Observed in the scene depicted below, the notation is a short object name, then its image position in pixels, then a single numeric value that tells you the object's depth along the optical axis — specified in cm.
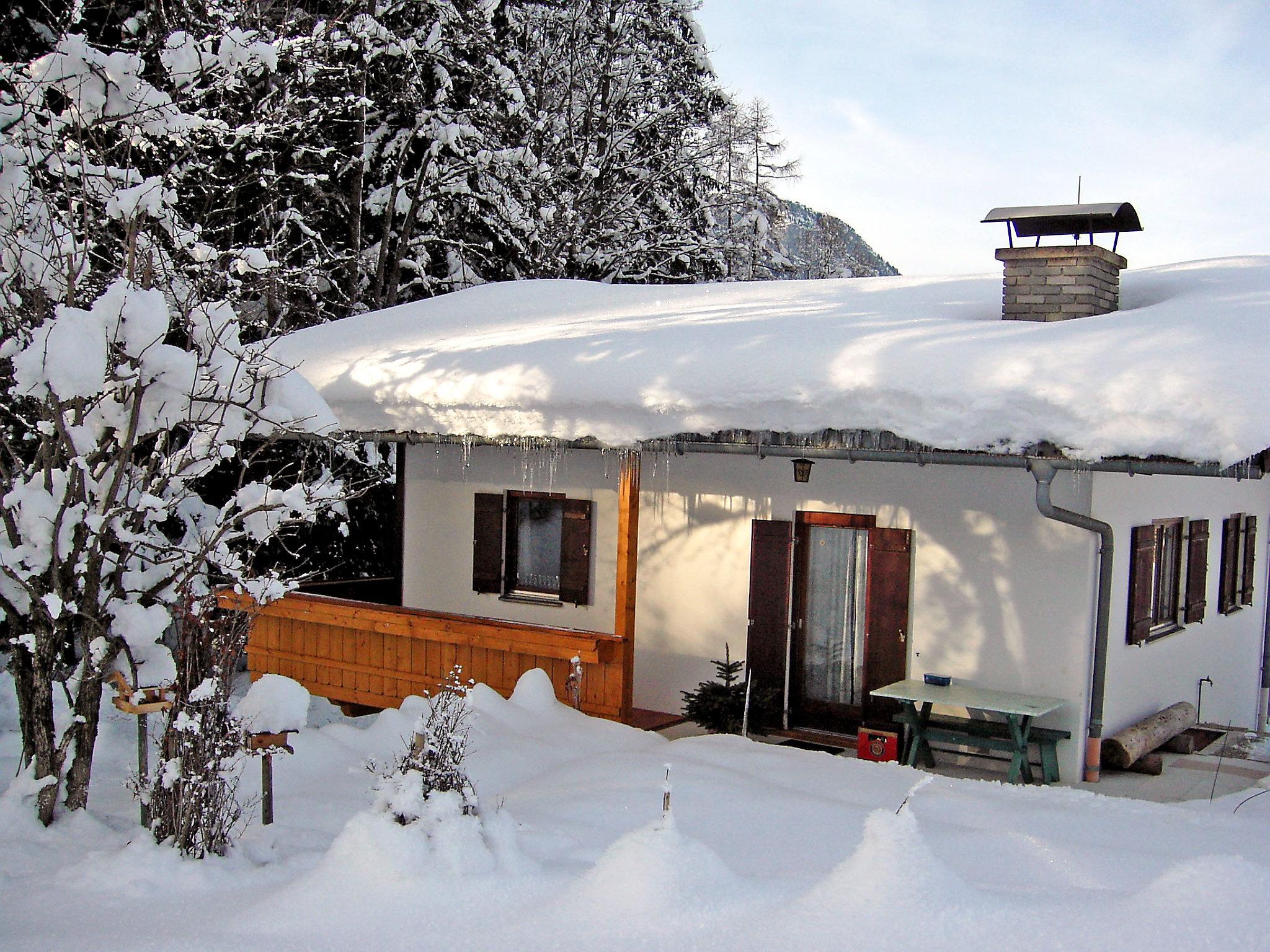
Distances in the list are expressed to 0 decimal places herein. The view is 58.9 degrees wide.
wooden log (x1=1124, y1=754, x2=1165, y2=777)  765
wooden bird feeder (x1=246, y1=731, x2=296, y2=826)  546
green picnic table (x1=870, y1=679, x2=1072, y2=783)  709
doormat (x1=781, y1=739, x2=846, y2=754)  821
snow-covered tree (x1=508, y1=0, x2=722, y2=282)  1812
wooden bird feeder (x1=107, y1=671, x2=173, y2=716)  532
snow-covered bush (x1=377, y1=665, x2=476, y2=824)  479
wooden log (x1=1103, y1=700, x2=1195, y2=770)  761
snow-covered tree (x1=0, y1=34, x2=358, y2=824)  527
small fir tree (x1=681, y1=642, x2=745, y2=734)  822
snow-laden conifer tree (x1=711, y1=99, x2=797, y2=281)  2053
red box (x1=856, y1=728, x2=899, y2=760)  755
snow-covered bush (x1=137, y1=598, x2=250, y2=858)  502
